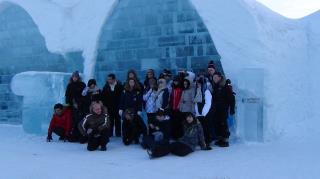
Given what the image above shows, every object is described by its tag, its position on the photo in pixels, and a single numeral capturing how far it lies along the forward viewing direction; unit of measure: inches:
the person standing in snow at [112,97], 356.8
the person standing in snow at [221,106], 312.2
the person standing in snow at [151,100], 330.0
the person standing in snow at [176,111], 318.0
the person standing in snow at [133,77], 341.7
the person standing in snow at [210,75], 316.7
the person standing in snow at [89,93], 353.1
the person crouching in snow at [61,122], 365.7
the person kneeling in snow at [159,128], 308.1
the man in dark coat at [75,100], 360.9
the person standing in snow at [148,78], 340.8
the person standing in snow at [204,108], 308.2
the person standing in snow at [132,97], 337.1
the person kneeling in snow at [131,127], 335.9
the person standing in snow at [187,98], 313.3
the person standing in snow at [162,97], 323.9
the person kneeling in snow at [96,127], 315.1
